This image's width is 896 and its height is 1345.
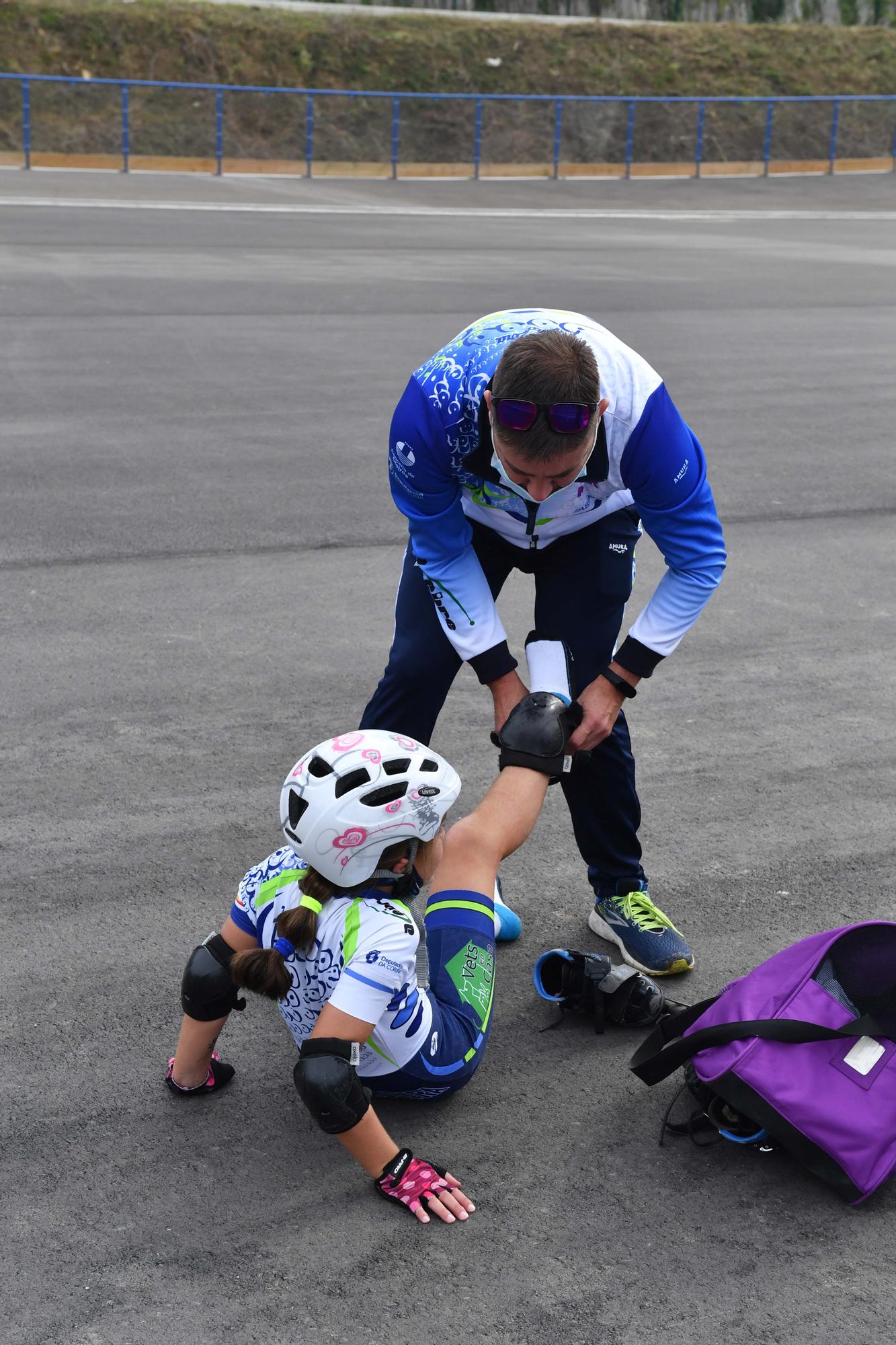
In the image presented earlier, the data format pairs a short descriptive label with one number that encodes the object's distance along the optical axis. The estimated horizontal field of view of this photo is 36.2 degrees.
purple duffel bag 3.03
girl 2.94
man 3.13
